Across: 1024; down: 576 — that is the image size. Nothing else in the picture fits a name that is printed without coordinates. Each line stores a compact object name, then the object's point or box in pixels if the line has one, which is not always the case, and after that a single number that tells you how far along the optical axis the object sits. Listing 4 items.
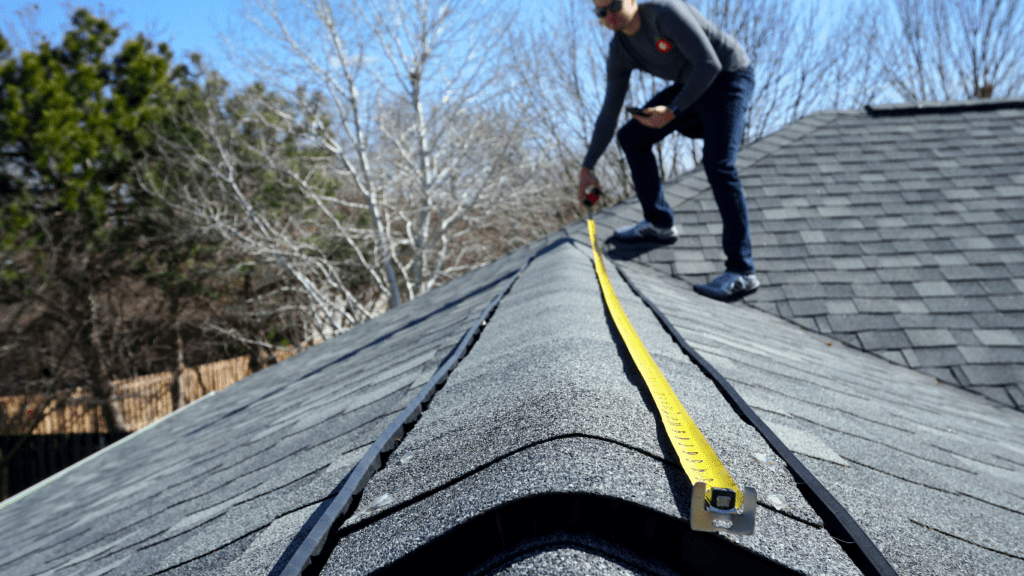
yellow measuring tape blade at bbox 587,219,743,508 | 0.77
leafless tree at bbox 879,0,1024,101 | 20.44
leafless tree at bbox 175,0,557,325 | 14.70
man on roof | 3.18
